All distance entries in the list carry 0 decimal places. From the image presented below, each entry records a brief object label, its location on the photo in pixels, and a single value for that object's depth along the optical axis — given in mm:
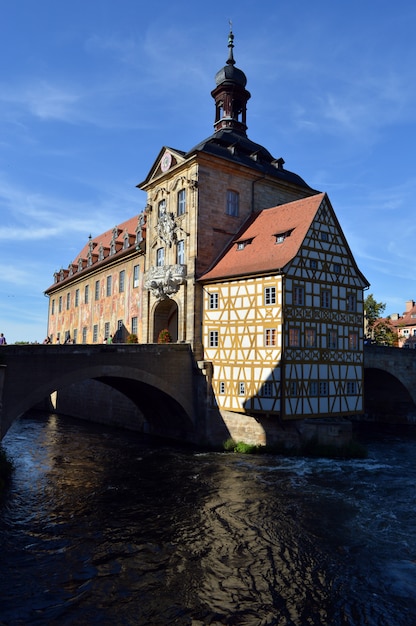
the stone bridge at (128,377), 18500
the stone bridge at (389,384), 33875
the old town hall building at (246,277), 22453
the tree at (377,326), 50625
